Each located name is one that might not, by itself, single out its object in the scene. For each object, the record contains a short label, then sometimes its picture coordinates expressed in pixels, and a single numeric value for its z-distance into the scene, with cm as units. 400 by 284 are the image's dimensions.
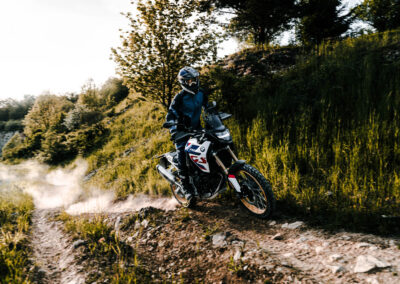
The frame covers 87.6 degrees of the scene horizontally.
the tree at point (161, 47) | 673
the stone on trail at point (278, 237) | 284
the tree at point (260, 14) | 1172
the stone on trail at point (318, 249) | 237
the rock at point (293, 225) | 300
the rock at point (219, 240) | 294
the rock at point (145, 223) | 401
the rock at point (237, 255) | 255
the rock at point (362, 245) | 225
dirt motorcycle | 330
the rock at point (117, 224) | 432
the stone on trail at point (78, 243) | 352
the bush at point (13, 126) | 5431
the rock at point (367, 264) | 189
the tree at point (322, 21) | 1132
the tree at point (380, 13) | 1733
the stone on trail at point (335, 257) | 216
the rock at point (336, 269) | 198
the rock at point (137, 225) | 406
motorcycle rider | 389
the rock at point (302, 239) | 266
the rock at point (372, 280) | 174
